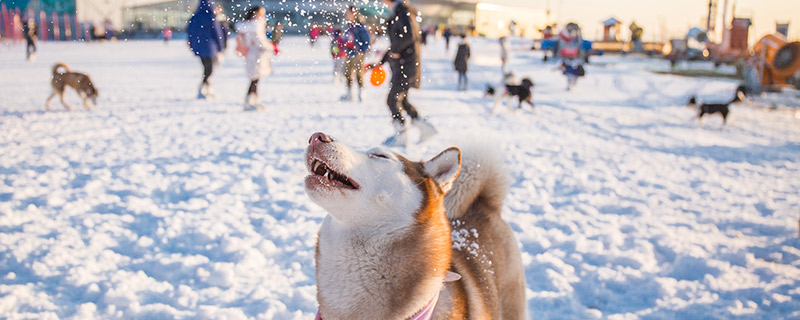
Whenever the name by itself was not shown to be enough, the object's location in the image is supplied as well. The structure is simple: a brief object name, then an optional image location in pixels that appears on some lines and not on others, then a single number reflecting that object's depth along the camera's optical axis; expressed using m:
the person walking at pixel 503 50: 18.84
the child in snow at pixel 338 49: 8.58
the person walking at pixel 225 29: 13.76
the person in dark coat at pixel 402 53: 5.40
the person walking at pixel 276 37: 10.42
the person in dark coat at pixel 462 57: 14.83
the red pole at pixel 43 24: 38.62
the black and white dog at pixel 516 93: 11.34
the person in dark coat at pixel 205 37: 9.40
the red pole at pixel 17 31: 30.66
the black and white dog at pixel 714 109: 10.72
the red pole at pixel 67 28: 39.91
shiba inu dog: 1.54
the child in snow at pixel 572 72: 16.52
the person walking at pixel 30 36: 19.48
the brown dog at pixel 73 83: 9.27
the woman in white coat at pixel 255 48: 8.59
